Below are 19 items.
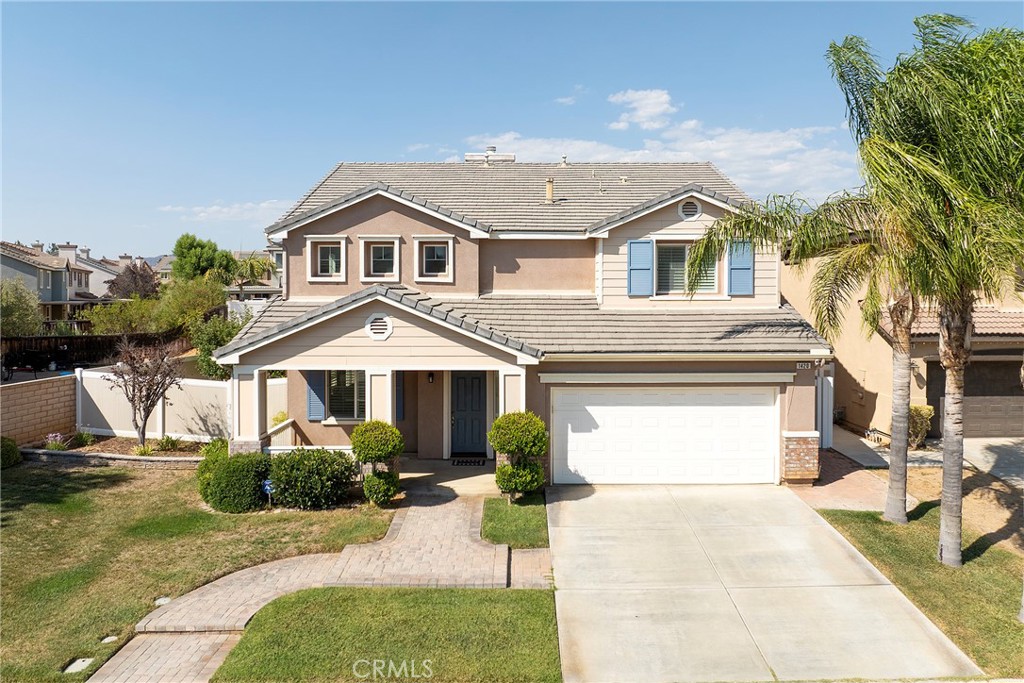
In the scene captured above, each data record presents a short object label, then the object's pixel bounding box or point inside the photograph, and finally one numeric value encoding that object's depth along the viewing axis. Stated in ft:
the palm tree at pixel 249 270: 170.50
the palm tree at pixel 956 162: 24.04
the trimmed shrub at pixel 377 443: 37.81
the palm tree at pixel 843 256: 32.86
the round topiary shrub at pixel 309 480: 38.01
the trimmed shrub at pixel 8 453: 44.04
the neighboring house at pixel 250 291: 148.23
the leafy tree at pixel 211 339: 72.02
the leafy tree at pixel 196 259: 183.83
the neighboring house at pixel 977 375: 53.31
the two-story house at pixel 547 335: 40.78
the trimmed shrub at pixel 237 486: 37.73
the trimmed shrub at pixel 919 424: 52.01
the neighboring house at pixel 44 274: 140.47
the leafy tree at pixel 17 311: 95.86
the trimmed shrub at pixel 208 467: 38.58
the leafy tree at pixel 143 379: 50.08
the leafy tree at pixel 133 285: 187.21
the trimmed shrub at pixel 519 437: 38.27
